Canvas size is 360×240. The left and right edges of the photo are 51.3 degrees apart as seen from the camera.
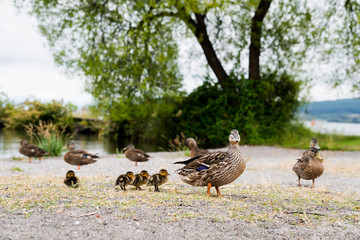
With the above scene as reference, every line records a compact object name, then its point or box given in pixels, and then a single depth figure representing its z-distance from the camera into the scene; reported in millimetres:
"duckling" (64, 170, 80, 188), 6398
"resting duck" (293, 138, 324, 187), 7715
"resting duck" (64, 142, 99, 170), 10367
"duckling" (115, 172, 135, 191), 6238
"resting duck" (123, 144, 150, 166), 11391
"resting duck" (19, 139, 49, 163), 12617
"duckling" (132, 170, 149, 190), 6393
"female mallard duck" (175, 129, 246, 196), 5570
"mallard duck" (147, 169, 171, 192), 6258
